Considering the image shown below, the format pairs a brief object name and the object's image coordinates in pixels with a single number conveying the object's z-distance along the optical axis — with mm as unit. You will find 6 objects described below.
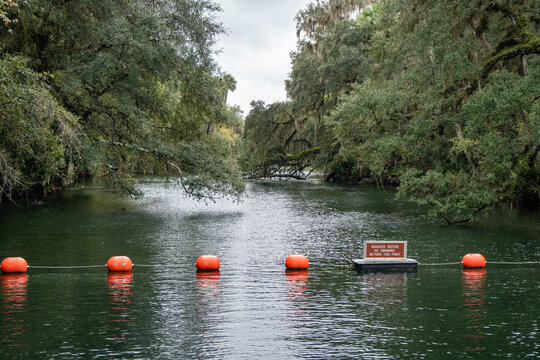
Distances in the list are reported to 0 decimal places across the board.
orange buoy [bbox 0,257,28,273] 15672
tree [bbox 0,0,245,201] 27188
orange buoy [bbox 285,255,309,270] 16812
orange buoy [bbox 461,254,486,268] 17109
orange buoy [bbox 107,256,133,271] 16062
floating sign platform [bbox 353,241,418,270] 16750
